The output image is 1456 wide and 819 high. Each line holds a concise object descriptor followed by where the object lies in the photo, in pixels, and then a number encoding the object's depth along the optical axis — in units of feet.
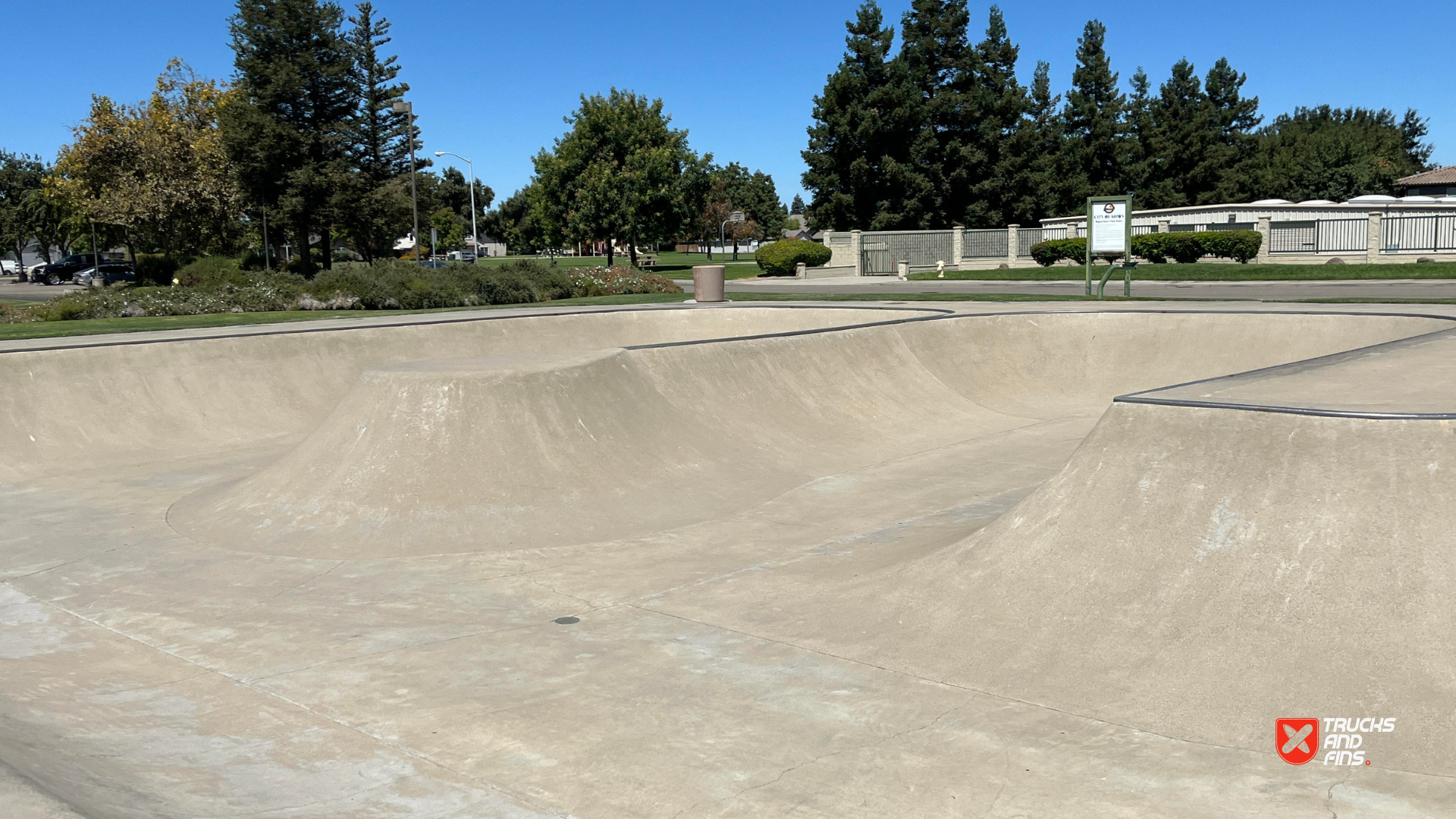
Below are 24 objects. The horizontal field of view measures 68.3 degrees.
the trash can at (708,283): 77.05
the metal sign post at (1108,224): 84.17
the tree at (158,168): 155.22
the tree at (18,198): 245.86
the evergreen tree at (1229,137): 205.77
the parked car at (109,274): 169.89
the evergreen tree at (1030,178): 193.36
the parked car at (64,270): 195.31
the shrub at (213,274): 91.50
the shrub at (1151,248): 132.98
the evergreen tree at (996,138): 190.51
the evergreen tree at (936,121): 186.91
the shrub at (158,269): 131.13
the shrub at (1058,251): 140.77
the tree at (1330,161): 216.33
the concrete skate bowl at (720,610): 14.57
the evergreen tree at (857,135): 183.21
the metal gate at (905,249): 164.04
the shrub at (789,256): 162.81
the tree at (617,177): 204.33
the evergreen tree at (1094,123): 201.67
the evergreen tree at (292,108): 155.63
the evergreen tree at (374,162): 167.84
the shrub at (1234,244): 128.06
